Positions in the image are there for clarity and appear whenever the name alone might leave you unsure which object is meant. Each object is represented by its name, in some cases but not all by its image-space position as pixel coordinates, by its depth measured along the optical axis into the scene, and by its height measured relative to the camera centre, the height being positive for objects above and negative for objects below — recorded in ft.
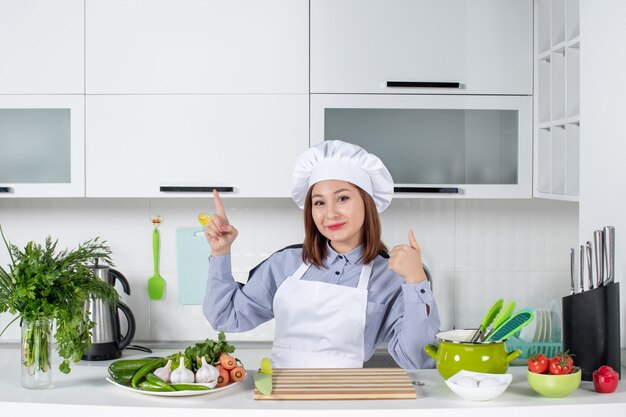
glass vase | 5.50 -1.05
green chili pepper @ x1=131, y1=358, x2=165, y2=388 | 5.32 -1.12
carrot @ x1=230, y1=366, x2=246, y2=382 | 5.45 -1.17
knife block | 5.96 -0.93
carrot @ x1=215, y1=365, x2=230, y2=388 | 5.41 -1.18
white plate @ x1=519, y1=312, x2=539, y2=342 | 9.63 -1.53
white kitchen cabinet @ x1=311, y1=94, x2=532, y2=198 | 9.21 +0.84
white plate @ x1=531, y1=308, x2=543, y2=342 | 9.69 -1.47
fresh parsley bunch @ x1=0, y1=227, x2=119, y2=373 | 5.39 -0.61
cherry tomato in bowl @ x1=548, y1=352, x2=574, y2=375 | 5.29 -1.07
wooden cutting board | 5.22 -1.23
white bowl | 5.12 -1.18
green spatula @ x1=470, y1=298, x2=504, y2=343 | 5.74 -0.82
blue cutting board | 10.39 -0.73
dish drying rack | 9.45 -1.69
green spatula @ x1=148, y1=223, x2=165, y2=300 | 10.37 -1.03
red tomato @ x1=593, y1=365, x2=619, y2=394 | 5.47 -1.21
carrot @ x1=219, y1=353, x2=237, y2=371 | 5.44 -1.08
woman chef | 6.95 -0.66
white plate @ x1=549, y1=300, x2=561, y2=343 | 9.78 -1.43
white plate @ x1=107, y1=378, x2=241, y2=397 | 5.17 -1.24
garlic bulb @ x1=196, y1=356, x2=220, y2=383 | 5.26 -1.13
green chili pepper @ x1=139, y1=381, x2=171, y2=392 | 5.19 -1.21
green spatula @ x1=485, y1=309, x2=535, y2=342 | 5.53 -0.85
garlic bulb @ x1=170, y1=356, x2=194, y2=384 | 5.24 -1.14
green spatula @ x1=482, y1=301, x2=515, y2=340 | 5.62 -0.79
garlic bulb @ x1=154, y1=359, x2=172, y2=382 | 5.28 -1.13
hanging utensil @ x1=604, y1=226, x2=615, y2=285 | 6.00 -0.34
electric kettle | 9.33 -1.45
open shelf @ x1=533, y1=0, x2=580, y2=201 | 8.32 +1.27
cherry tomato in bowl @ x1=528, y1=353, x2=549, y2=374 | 5.32 -1.07
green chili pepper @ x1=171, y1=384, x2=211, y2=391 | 5.20 -1.21
